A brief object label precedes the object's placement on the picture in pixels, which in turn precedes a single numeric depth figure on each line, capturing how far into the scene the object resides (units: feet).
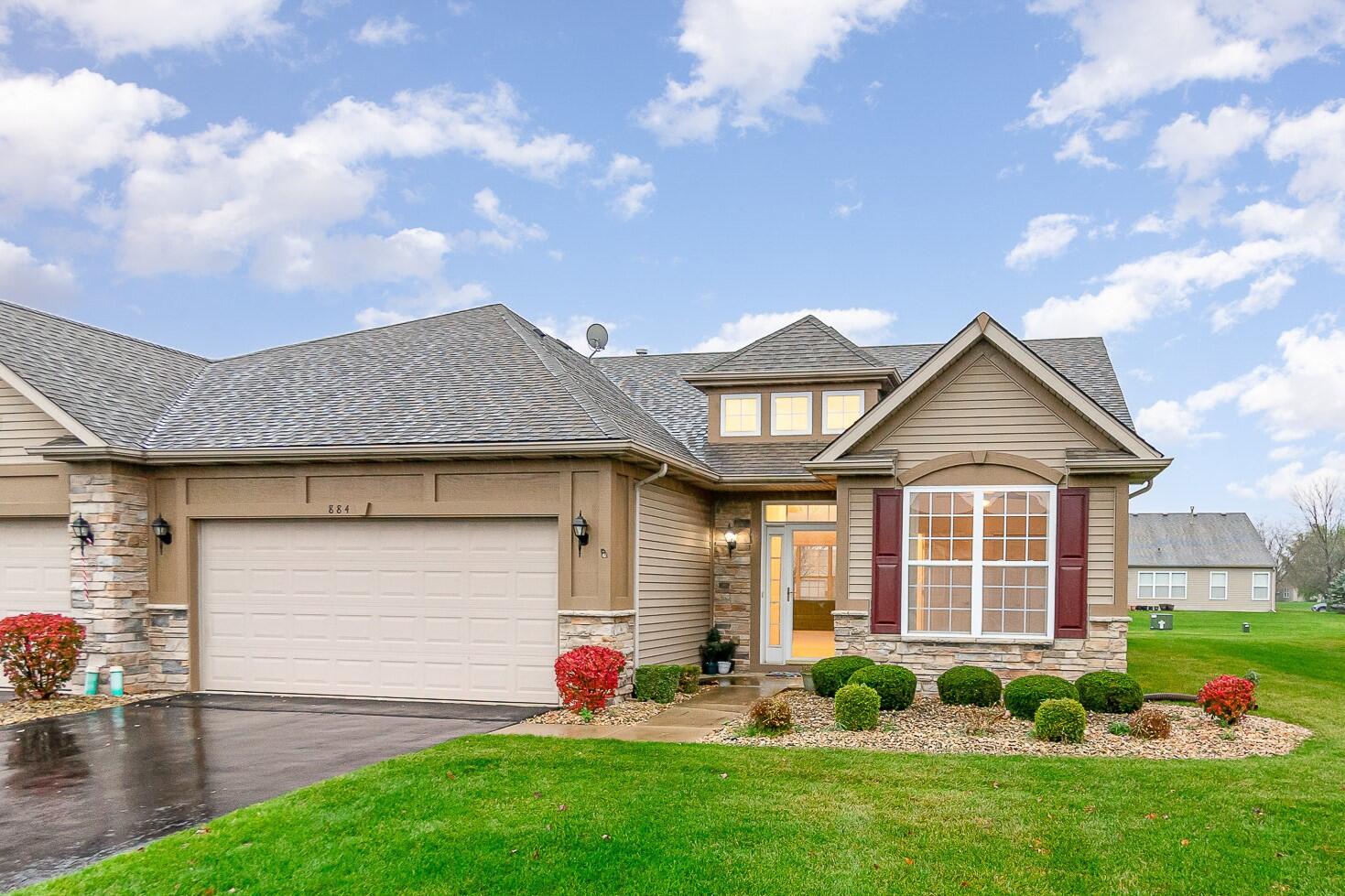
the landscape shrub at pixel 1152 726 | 30.30
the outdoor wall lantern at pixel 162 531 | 42.19
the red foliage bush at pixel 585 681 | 35.01
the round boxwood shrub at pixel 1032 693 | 32.55
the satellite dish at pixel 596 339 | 60.85
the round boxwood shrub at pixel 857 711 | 31.68
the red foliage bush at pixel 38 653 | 39.04
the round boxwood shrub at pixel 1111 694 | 33.47
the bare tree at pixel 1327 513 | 157.89
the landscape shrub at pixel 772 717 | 30.94
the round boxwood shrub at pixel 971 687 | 35.24
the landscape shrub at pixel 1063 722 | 29.50
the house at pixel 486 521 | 38.19
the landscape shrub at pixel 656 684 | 38.24
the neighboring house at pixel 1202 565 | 138.00
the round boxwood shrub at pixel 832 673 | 36.63
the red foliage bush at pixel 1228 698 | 32.99
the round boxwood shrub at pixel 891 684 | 34.55
